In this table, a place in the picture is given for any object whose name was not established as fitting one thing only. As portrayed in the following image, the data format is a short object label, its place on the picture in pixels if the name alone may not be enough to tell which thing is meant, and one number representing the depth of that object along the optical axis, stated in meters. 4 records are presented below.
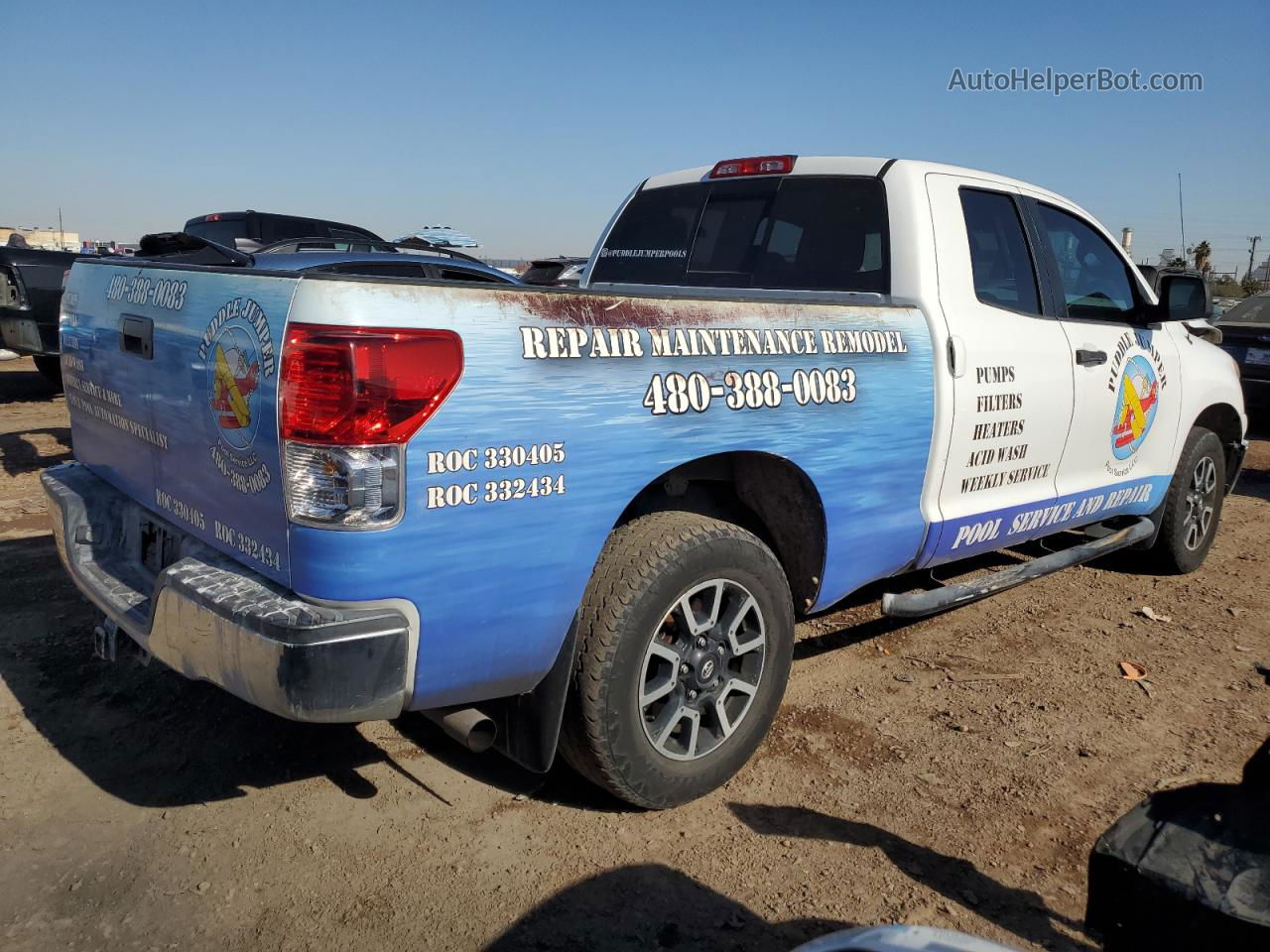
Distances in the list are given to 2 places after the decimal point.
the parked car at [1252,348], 10.11
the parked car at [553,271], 10.41
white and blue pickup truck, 2.17
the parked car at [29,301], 8.58
